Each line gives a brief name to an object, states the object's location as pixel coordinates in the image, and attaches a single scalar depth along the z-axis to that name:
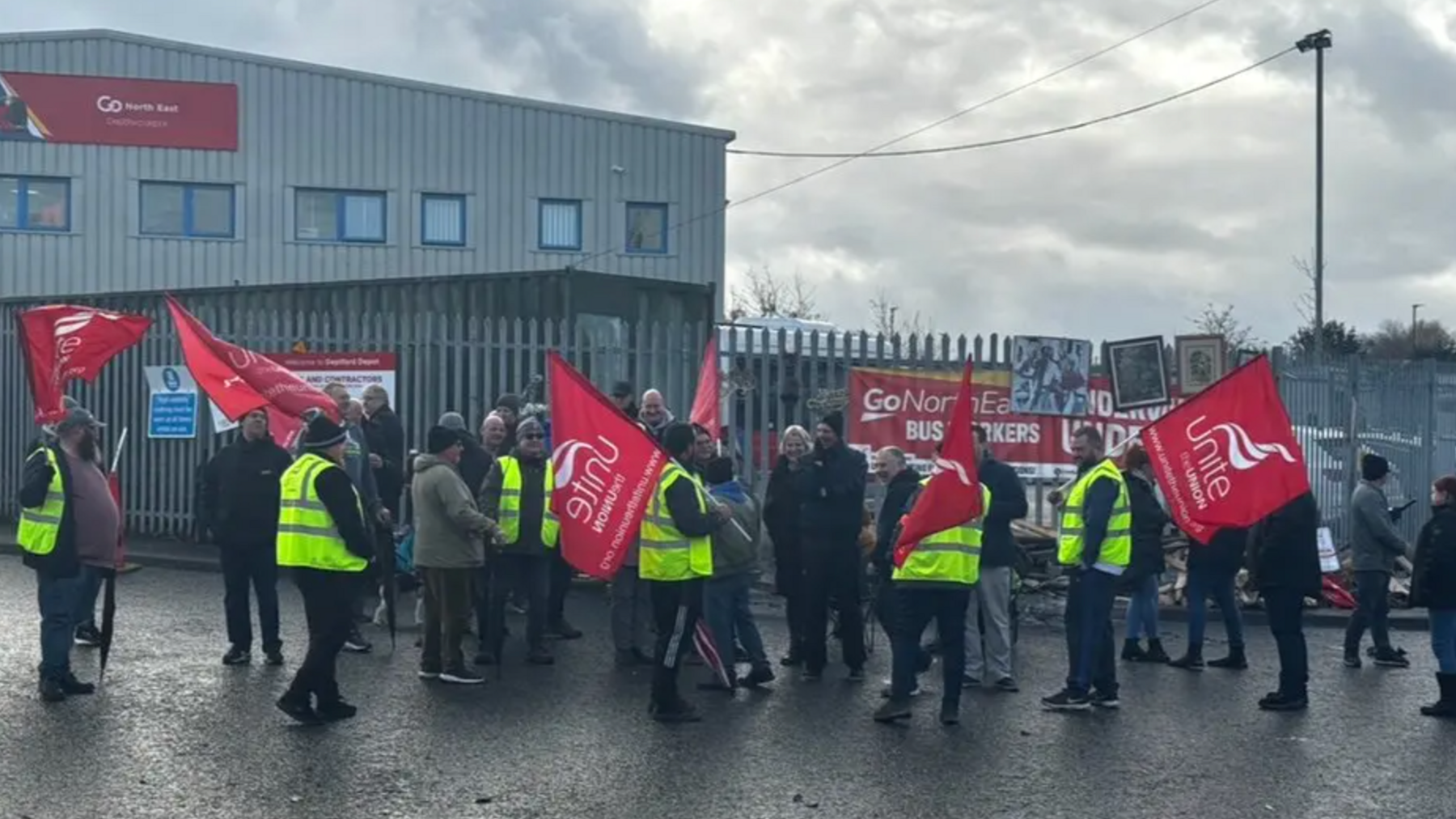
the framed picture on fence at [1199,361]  17.19
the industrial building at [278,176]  33.69
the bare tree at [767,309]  53.67
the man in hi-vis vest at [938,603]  10.59
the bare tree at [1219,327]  47.38
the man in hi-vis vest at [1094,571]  11.22
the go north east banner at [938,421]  17.14
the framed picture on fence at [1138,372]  17.09
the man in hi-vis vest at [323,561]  9.95
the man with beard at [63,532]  10.58
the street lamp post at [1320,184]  35.31
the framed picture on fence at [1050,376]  17.33
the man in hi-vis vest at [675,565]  10.48
